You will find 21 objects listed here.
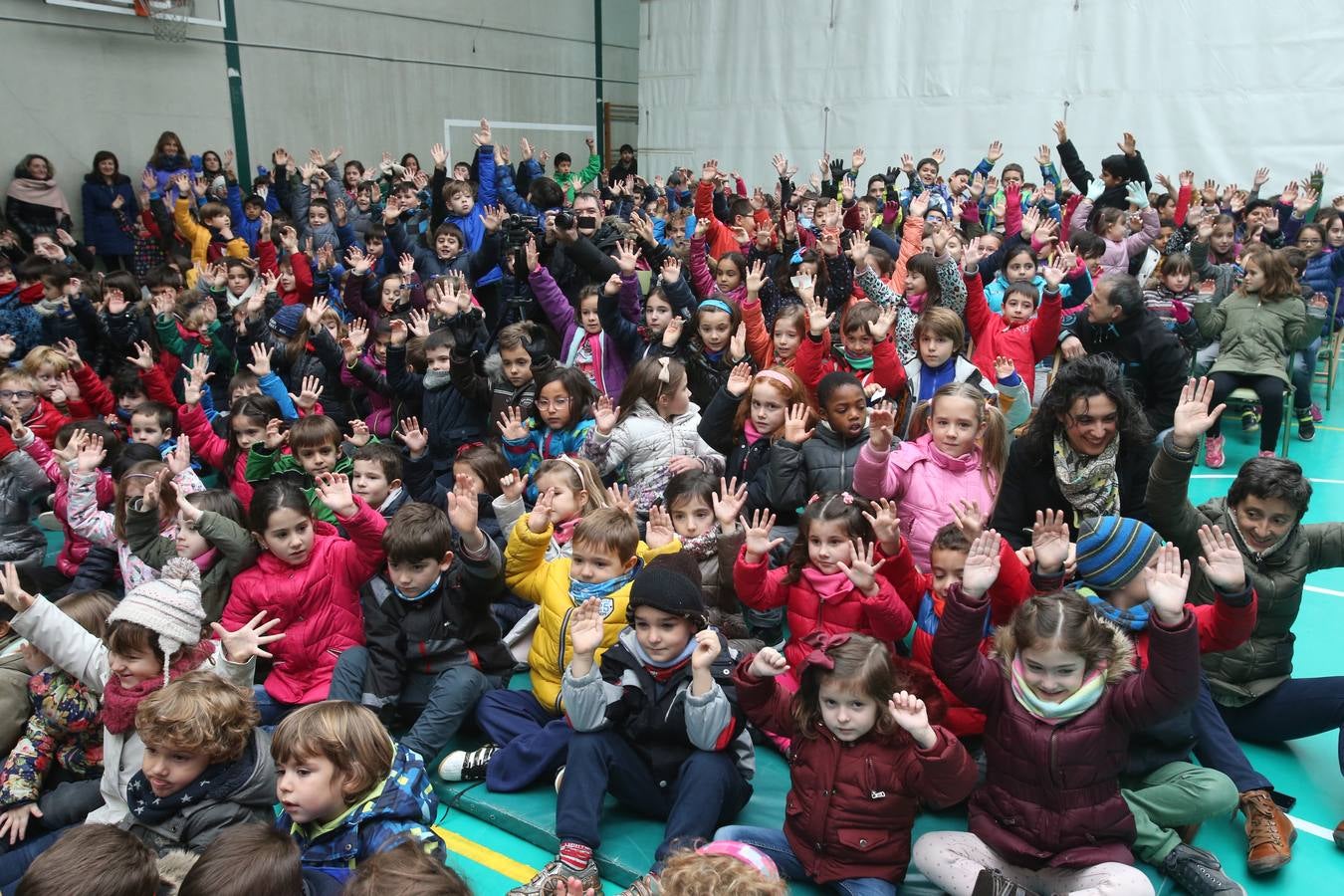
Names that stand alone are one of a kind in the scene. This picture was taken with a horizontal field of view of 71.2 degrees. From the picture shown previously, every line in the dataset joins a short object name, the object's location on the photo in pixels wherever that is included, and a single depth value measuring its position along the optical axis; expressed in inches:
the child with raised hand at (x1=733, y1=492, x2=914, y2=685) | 124.0
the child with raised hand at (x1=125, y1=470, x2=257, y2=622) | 149.9
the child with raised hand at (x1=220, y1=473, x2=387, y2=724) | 142.3
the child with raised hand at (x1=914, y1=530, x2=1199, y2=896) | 96.7
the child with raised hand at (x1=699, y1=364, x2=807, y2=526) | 177.0
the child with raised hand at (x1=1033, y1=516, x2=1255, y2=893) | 103.9
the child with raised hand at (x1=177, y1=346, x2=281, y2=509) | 190.4
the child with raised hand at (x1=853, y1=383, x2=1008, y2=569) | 150.3
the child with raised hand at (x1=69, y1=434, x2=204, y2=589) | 157.6
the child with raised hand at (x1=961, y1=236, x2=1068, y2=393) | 207.8
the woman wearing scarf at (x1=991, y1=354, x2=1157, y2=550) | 138.6
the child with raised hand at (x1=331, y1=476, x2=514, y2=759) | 135.2
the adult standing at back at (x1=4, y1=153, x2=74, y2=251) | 405.1
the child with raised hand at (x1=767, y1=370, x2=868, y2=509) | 164.6
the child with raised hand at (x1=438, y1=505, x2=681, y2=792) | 132.6
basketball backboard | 446.9
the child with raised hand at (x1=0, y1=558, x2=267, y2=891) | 115.2
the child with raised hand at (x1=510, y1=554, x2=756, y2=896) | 110.9
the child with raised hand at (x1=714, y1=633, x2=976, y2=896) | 100.9
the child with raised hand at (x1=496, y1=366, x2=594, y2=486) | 191.6
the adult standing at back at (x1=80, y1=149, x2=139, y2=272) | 429.4
